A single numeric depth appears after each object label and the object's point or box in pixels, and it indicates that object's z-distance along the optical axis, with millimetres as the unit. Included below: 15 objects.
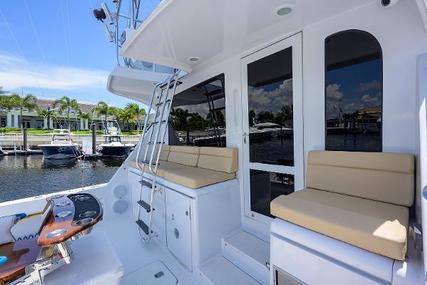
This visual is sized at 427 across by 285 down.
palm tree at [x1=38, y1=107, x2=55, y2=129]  29438
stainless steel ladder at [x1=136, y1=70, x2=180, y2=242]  2326
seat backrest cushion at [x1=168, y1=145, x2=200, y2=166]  2814
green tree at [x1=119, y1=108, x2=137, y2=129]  33875
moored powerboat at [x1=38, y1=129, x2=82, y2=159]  14203
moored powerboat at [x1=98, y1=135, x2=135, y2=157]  15258
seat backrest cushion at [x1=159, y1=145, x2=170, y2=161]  3425
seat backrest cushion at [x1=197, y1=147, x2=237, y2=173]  2293
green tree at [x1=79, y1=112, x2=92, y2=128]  32688
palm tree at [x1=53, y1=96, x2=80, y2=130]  30453
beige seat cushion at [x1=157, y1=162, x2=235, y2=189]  1942
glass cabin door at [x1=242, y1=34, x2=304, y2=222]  1860
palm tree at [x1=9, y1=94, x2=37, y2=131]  26719
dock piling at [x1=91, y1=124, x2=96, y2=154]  15445
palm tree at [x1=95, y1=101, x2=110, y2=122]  32812
